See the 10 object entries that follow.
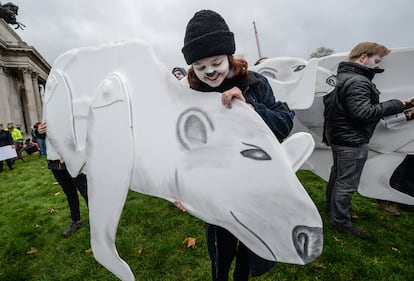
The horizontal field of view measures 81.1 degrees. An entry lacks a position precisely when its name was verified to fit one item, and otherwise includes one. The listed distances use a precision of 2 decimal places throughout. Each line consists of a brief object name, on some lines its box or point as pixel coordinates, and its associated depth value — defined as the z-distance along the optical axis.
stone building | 21.55
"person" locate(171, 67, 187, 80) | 2.44
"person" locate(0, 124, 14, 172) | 7.93
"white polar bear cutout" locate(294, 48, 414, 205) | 2.71
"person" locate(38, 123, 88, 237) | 2.81
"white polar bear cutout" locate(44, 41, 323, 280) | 1.04
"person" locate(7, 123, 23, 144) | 10.62
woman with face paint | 1.11
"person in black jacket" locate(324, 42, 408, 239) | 2.38
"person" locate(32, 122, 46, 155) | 10.06
